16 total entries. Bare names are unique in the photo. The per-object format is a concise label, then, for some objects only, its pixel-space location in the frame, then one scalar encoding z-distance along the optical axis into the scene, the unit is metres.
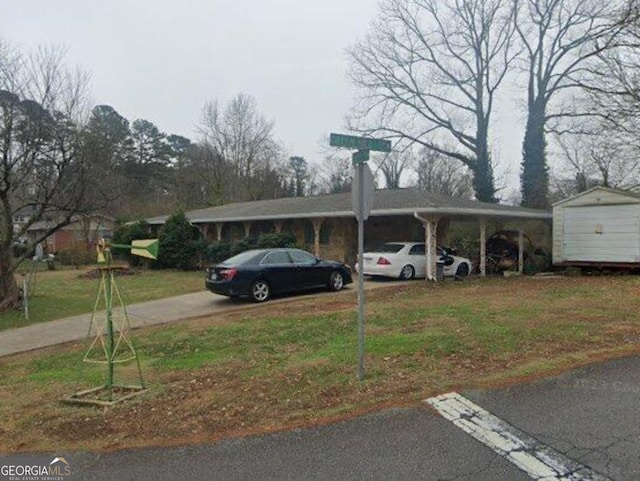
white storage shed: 16.92
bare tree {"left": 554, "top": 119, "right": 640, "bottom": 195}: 22.22
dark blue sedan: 13.52
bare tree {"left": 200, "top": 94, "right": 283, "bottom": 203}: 46.34
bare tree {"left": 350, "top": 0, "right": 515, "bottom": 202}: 34.69
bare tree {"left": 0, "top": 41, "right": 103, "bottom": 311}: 13.90
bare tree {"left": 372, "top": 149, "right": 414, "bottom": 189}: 47.75
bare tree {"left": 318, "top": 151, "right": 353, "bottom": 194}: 52.38
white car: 17.11
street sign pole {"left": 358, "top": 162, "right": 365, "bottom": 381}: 5.51
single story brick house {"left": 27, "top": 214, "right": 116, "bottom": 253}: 34.10
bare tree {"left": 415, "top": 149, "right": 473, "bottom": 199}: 50.19
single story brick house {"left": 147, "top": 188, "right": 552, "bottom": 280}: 17.03
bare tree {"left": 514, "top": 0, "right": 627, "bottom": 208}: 31.95
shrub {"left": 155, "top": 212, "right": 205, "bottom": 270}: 25.95
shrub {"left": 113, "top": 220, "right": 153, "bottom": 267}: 29.48
